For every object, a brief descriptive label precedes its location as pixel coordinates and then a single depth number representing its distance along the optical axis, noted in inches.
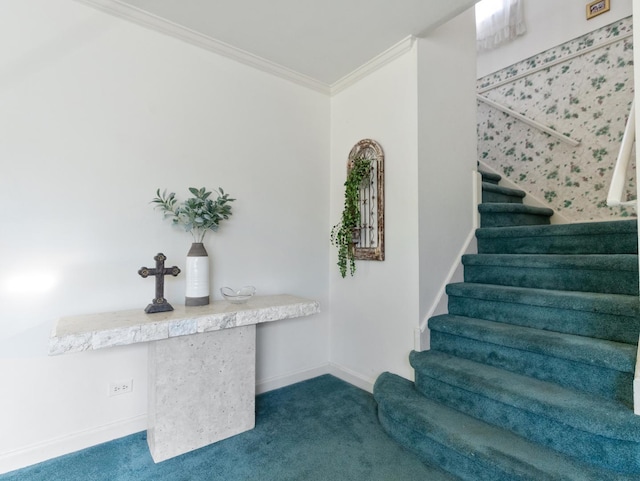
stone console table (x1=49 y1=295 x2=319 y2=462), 64.9
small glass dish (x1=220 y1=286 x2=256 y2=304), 81.7
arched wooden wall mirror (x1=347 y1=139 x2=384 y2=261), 98.7
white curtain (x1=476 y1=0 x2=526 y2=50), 137.9
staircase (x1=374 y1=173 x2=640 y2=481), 54.2
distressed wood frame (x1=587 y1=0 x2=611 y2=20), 114.3
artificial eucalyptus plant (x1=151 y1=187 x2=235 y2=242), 81.4
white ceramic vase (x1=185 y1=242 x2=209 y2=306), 78.1
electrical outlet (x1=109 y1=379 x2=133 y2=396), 75.9
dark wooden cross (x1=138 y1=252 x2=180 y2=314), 72.2
